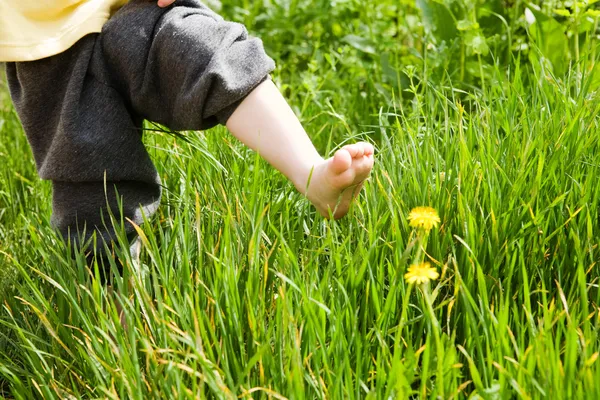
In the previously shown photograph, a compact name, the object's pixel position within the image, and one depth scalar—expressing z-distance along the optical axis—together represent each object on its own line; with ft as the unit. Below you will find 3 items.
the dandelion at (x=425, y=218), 4.02
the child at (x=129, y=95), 4.92
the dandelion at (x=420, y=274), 3.63
